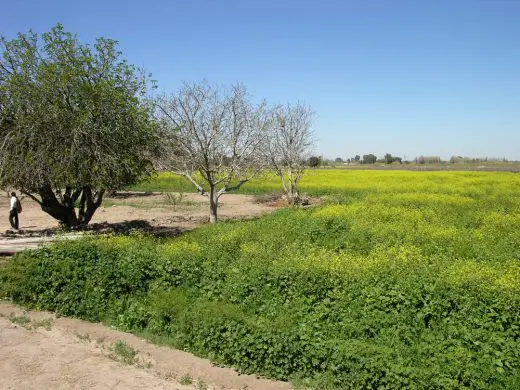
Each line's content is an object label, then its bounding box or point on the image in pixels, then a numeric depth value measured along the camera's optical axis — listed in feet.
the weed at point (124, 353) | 24.15
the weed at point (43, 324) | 28.68
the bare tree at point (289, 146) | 107.55
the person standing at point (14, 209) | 59.26
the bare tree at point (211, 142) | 63.16
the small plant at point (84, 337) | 27.22
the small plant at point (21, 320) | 28.99
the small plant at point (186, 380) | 22.02
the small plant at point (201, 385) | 21.57
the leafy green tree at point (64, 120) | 46.24
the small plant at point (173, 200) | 98.47
